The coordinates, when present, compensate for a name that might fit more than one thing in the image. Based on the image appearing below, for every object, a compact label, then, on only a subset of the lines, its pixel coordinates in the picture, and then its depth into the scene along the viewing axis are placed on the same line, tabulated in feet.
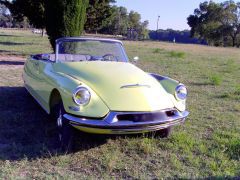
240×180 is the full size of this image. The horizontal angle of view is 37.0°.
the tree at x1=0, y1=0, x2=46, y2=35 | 57.82
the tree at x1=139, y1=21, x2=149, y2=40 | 298.60
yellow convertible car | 13.44
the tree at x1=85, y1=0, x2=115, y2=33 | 68.29
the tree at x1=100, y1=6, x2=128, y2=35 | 268.31
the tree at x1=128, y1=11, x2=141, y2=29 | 322.96
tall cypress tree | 42.27
